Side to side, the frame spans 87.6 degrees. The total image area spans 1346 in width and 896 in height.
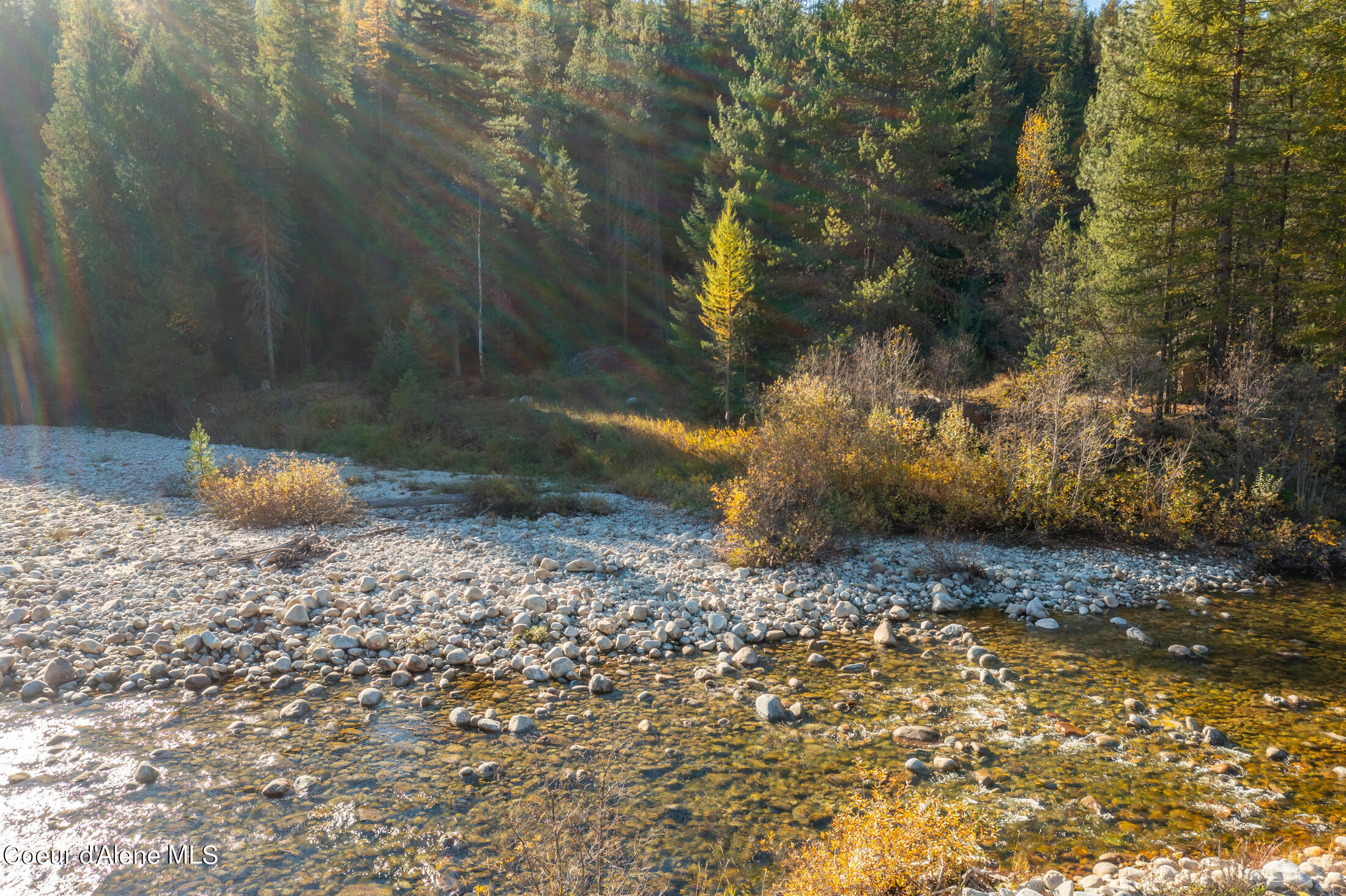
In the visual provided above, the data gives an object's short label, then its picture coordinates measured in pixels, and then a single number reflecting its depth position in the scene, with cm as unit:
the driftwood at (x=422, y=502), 1520
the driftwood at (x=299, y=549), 1124
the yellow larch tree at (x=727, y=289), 2434
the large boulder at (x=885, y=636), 937
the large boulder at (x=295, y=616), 913
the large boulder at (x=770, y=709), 737
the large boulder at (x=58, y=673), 759
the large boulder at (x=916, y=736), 691
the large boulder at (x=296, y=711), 716
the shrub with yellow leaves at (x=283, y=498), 1334
